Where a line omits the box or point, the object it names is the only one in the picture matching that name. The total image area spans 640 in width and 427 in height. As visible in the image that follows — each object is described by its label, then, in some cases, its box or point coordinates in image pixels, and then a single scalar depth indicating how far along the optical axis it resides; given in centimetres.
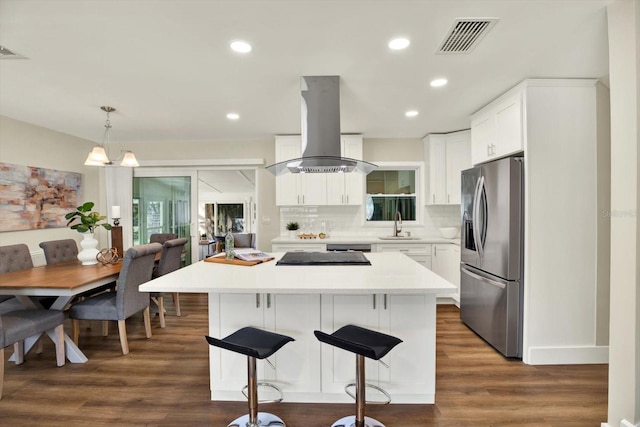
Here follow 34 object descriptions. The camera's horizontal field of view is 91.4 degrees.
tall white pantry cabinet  263
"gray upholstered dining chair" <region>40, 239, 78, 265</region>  348
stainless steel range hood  264
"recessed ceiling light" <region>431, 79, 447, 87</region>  274
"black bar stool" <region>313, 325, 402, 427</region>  155
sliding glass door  516
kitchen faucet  468
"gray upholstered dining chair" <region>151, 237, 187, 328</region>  344
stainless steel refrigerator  269
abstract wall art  373
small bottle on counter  254
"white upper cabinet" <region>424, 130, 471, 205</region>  443
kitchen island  205
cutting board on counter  239
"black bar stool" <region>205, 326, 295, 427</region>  158
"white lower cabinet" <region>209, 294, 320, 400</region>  208
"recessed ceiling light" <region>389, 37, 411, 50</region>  210
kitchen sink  438
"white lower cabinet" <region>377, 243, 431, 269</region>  425
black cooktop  239
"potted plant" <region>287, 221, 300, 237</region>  473
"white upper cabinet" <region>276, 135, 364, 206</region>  459
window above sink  495
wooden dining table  242
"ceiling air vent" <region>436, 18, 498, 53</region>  189
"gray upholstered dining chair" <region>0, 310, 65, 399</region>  220
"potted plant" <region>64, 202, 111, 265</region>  315
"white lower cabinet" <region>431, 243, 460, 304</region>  405
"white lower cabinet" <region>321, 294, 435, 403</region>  205
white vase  321
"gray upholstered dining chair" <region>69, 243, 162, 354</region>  275
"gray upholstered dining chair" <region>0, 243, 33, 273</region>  297
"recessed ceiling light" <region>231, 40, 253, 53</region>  212
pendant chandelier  324
